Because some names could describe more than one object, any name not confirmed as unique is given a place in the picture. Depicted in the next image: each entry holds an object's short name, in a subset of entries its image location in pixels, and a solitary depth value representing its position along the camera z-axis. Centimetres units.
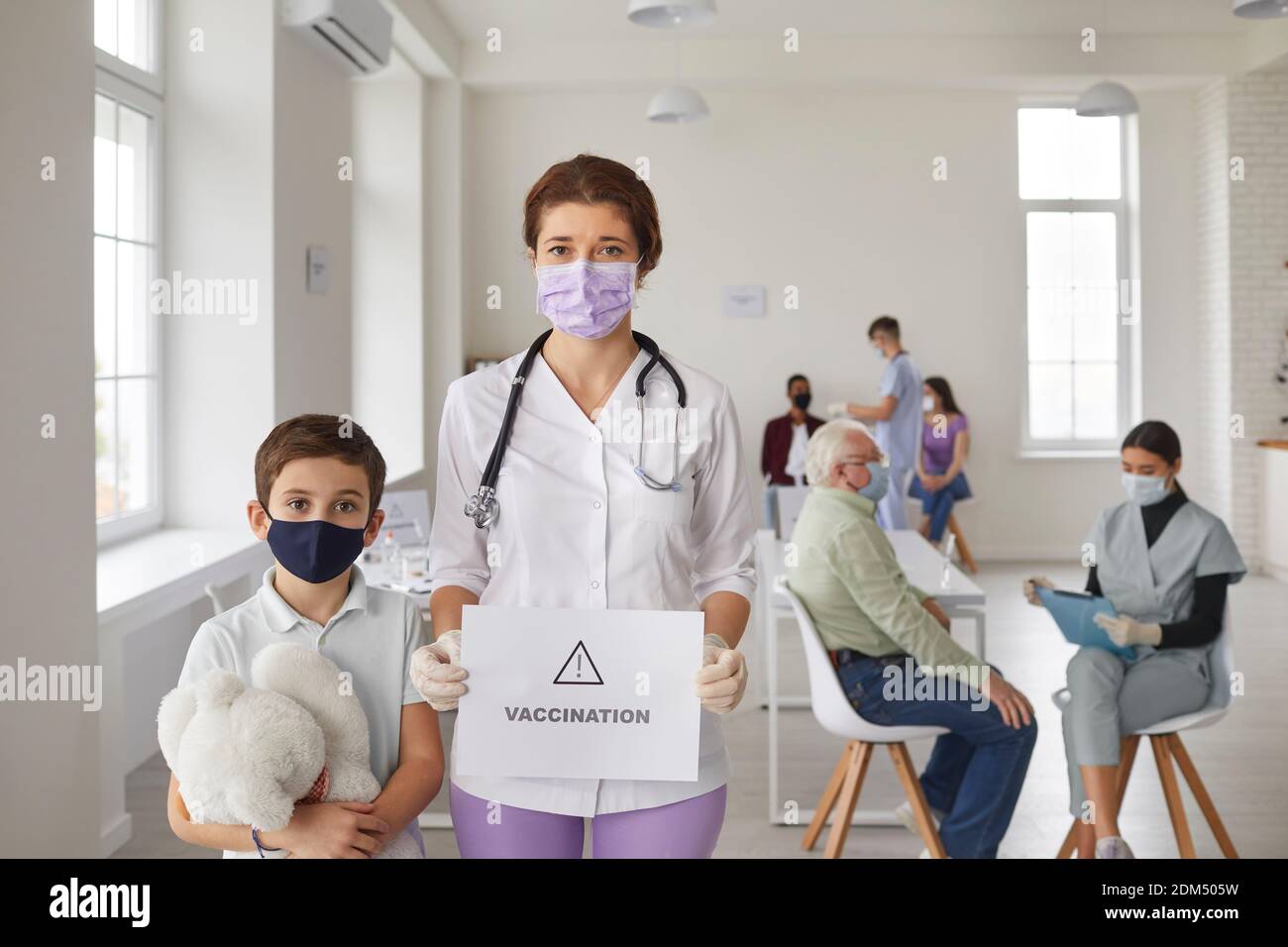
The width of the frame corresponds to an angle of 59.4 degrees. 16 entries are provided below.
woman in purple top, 874
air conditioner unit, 510
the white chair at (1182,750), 314
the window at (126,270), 447
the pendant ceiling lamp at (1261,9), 562
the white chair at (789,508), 527
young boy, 157
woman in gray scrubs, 311
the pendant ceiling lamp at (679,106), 771
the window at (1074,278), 943
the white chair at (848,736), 322
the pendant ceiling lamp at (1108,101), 743
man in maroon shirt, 888
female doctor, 158
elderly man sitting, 314
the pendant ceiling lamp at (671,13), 543
